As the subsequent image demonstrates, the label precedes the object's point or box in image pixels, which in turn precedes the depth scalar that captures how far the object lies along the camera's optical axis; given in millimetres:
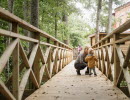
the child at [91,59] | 7176
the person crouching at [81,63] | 7864
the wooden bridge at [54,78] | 2818
